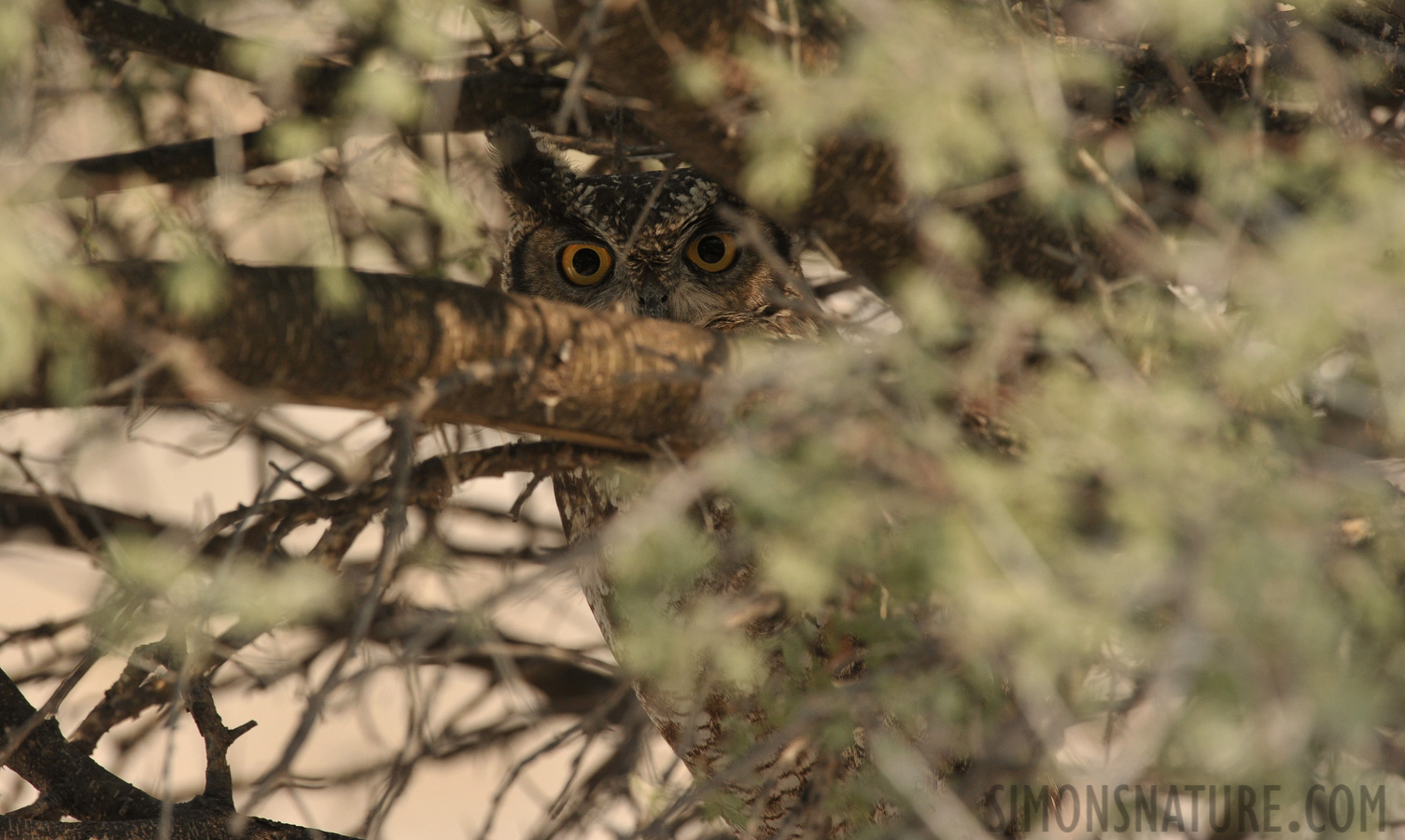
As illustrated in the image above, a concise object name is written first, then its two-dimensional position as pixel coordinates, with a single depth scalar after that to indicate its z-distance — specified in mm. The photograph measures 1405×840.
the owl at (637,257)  8408
